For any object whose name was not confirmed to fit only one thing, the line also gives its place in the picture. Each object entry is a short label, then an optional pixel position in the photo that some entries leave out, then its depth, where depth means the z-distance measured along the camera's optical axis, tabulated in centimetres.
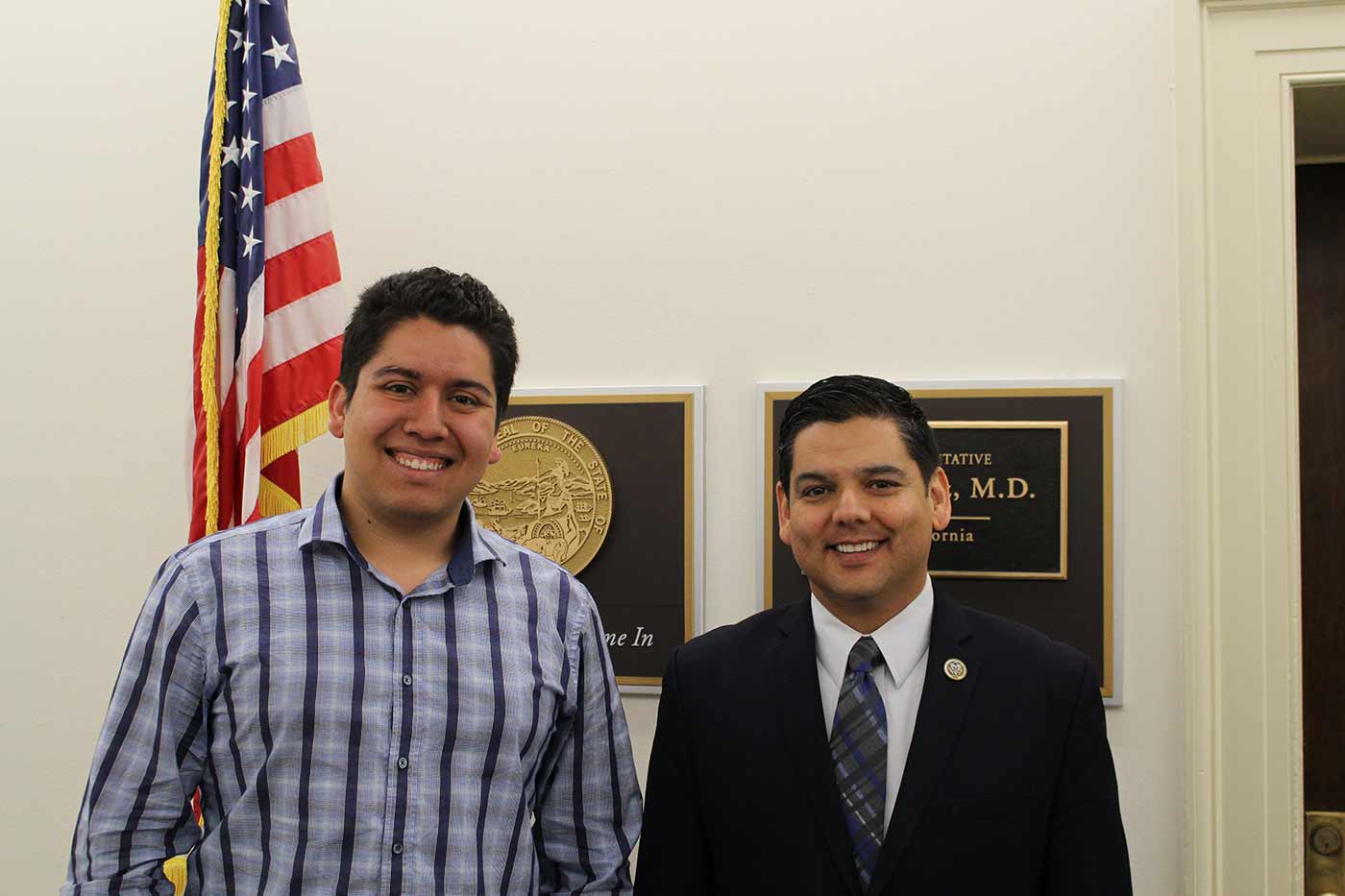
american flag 222
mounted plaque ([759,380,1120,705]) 214
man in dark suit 157
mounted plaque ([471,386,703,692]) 229
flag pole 218
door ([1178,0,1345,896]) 208
